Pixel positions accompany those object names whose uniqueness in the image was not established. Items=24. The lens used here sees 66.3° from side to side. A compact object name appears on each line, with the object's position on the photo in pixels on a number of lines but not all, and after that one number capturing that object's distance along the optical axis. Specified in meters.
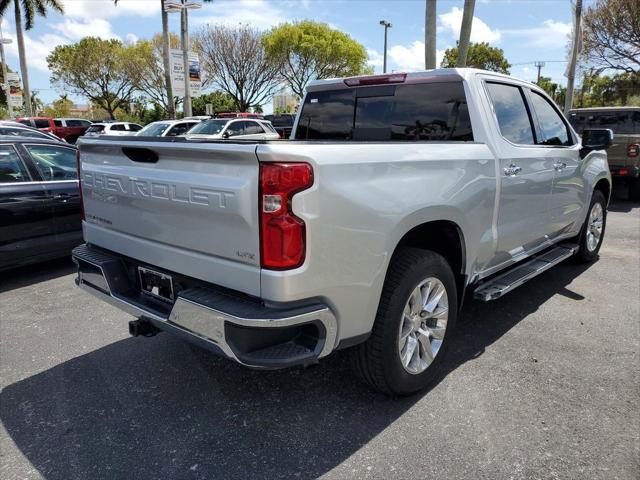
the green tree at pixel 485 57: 49.73
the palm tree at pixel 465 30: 12.53
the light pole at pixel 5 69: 32.51
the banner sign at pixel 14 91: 31.47
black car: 5.14
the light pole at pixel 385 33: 41.96
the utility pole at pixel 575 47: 18.33
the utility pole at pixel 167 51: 23.06
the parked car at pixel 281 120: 24.47
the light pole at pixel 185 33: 20.22
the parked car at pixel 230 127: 15.70
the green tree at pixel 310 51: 39.34
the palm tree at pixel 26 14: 32.22
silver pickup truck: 2.16
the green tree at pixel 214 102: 48.88
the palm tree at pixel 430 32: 12.34
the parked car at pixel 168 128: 15.99
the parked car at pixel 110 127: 25.72
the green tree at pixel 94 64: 43.03
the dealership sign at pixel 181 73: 20.89
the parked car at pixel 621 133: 9.73
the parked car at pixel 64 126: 27.51
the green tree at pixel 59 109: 59.03
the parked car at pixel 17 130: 12.24
